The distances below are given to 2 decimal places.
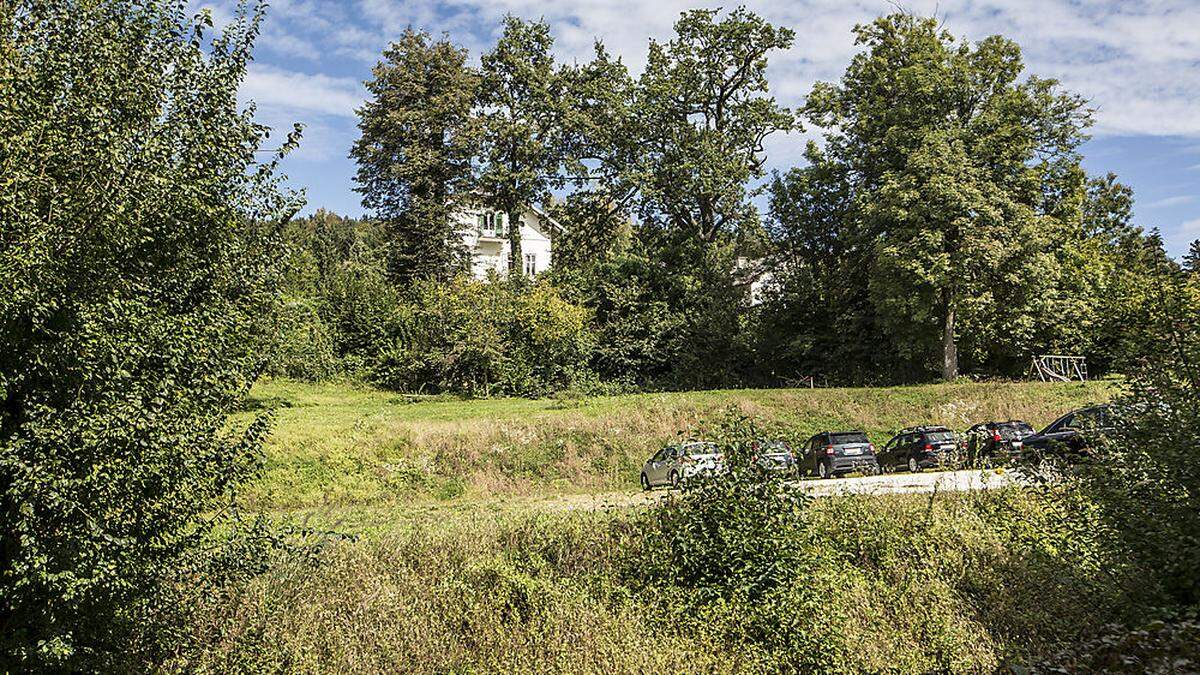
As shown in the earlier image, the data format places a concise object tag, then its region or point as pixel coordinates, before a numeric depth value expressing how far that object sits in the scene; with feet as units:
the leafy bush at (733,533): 32.14
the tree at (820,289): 120.16
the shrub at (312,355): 119.14
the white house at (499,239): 146.30
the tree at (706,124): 130.41
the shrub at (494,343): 117.91
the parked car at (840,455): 69.92
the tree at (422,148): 136.56
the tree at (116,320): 21.99
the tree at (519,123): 138.00
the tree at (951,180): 100.48
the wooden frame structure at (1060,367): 106.01
